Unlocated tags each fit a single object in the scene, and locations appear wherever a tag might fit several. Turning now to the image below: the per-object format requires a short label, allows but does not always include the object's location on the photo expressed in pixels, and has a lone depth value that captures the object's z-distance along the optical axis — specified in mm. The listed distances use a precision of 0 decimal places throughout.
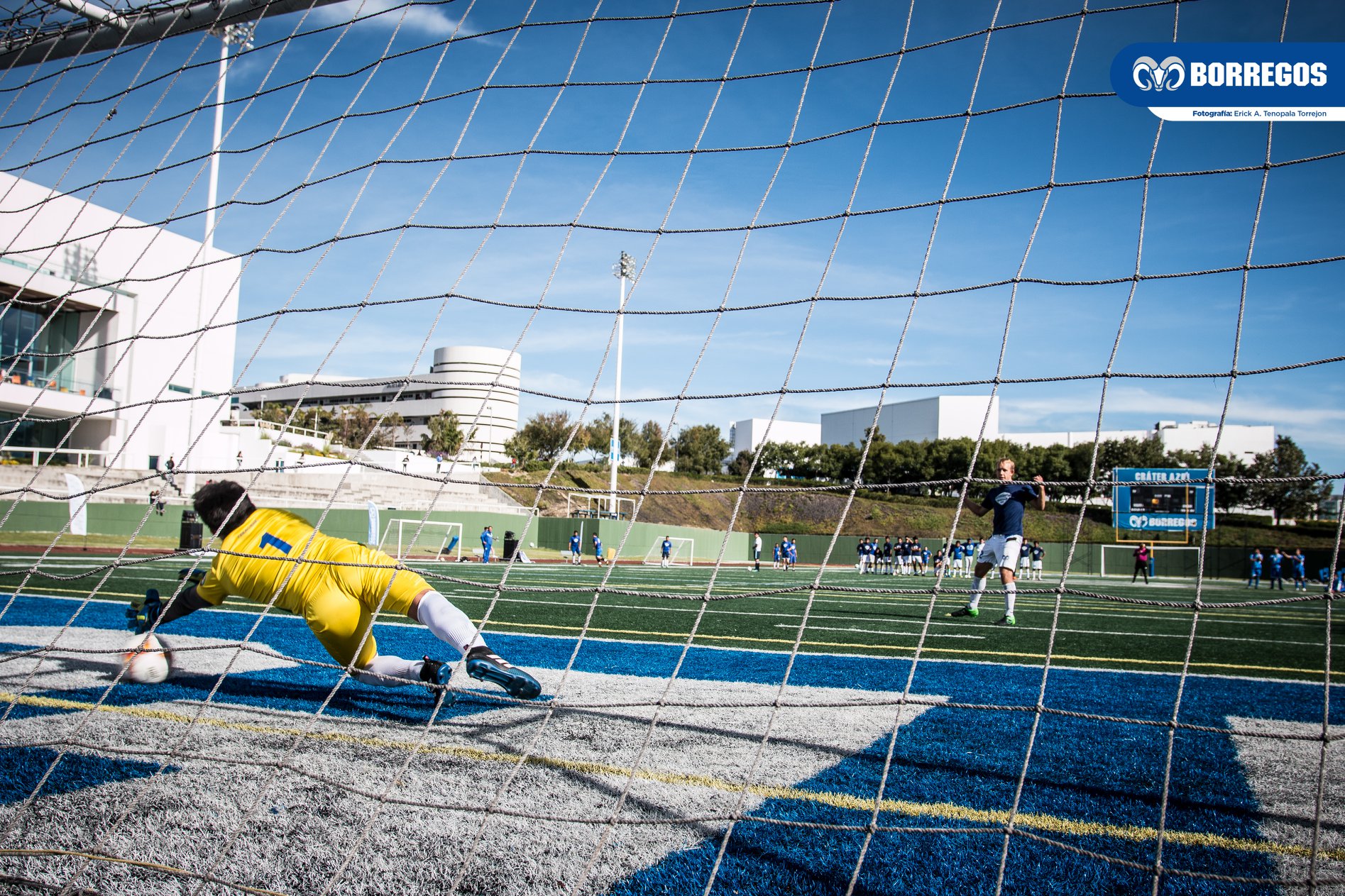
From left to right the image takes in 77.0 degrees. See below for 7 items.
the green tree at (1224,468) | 28547
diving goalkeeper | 3465
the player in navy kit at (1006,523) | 7629
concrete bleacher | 23688
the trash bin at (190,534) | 17234
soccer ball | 3869
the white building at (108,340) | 27031
